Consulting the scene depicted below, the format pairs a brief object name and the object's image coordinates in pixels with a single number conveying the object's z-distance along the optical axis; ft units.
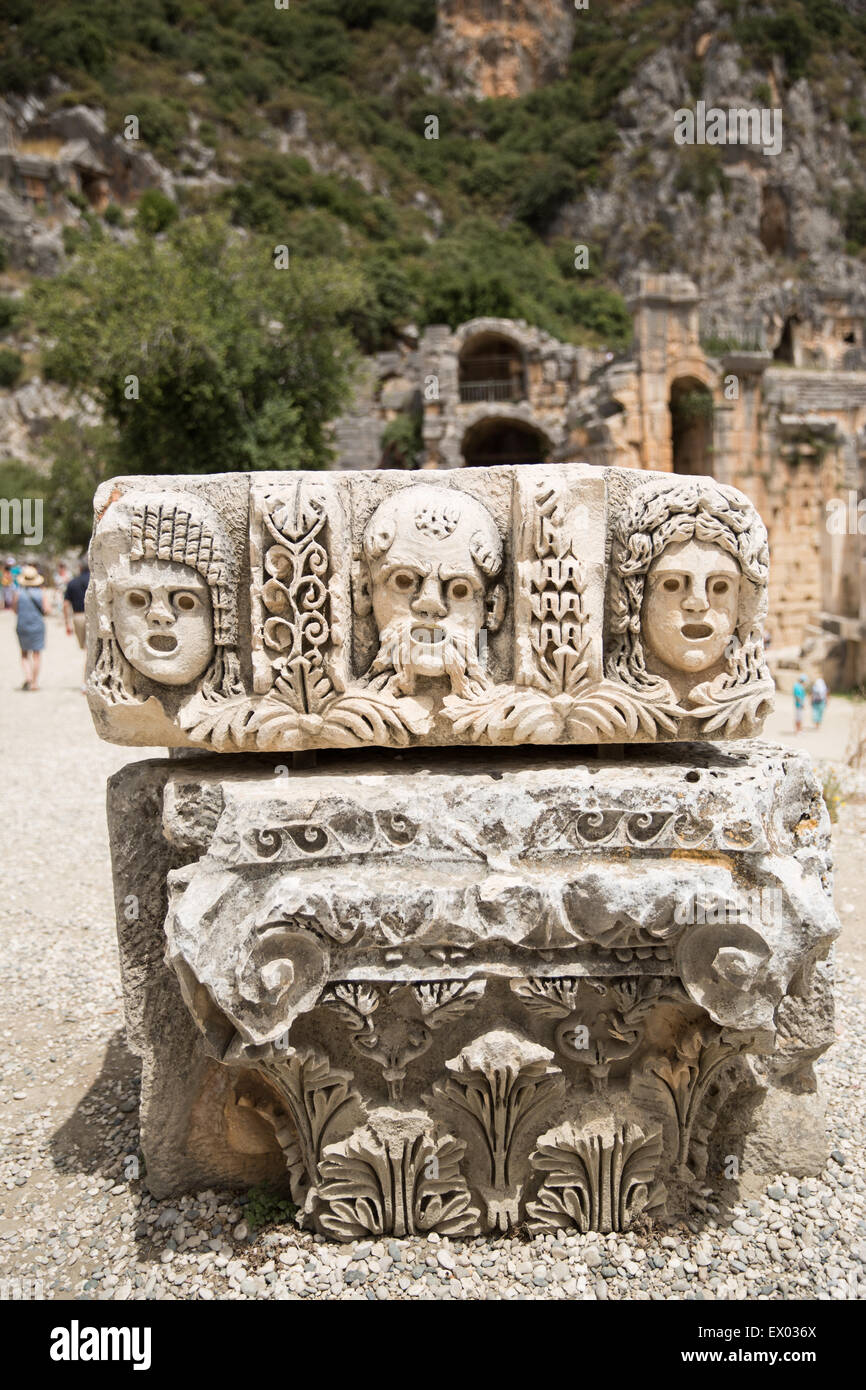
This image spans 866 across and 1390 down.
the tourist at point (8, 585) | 77.29
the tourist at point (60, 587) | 79.20
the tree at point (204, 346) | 52.03
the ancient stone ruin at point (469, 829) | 7.98
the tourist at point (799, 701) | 31.63
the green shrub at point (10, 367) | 114.83
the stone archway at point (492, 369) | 79.20
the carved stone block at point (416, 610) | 8.44
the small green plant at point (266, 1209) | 8.96
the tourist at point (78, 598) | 34.83
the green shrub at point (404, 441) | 78.54
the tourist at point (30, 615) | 36.65
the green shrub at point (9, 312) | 121.08
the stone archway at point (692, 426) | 55.47
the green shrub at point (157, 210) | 123.85
